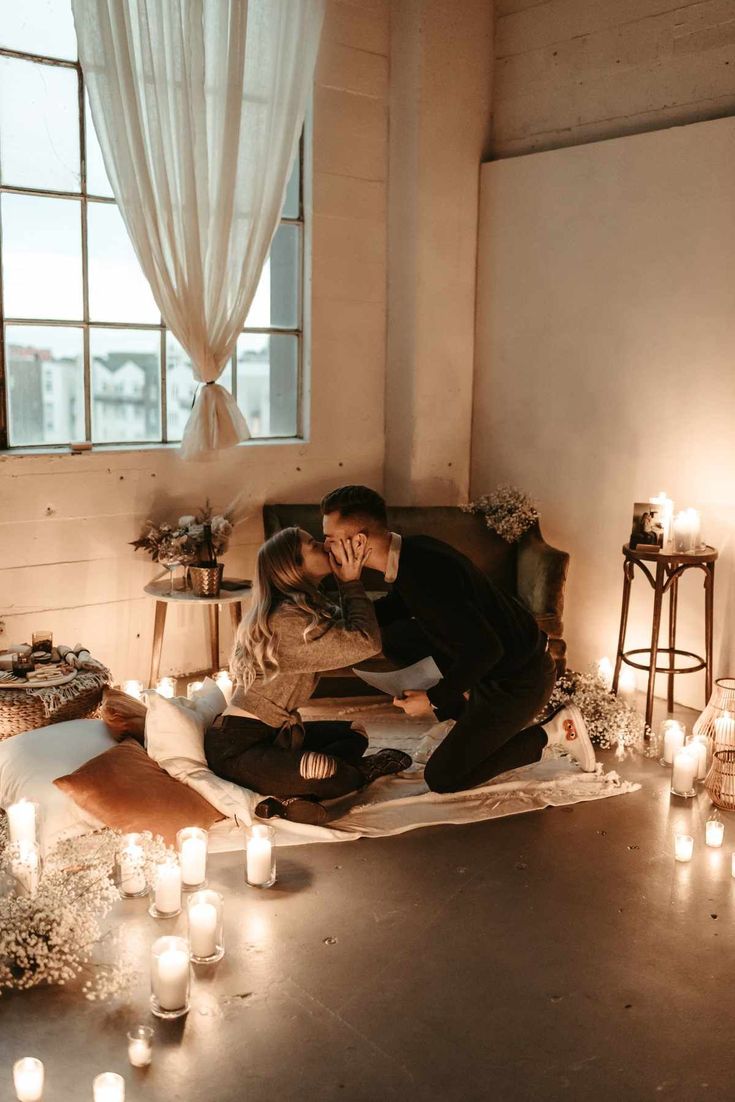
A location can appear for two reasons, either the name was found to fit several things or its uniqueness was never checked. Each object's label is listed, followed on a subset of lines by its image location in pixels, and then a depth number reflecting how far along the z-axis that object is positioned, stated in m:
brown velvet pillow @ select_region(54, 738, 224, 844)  3.50
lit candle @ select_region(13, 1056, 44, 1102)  2.35
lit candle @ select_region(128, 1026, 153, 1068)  2.52
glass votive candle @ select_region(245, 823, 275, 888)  3.38
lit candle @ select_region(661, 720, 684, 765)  4.39
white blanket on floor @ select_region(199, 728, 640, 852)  3.74
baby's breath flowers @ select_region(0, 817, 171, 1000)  2.85
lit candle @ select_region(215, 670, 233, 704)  4.50
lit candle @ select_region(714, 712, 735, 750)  4.21
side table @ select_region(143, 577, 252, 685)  4.93
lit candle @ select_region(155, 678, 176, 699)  4.56
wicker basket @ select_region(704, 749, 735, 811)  4.03
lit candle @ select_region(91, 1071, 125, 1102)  2.28
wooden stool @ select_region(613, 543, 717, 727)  4.70
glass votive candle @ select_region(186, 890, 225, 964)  2.93
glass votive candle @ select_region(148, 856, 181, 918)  3.18
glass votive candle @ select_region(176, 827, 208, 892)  3.34
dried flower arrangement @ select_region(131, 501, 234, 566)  5.04
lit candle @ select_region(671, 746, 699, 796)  4.10
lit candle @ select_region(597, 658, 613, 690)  5.19
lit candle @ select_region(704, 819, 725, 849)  3.71
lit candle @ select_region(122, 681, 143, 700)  4.57
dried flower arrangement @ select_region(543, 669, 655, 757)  4.59
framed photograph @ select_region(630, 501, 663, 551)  4.75
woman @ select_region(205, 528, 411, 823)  3.63
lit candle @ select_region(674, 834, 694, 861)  3.62
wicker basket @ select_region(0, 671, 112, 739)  4.05
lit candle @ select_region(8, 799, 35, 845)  3.32
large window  4.73
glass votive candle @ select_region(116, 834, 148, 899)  3.28
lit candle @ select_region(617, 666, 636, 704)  5.33
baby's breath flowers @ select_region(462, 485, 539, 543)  5.54
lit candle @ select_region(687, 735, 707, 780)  4.21
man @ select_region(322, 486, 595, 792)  3.68
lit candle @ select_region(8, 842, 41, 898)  3.14
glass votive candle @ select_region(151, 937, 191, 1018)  2.70
